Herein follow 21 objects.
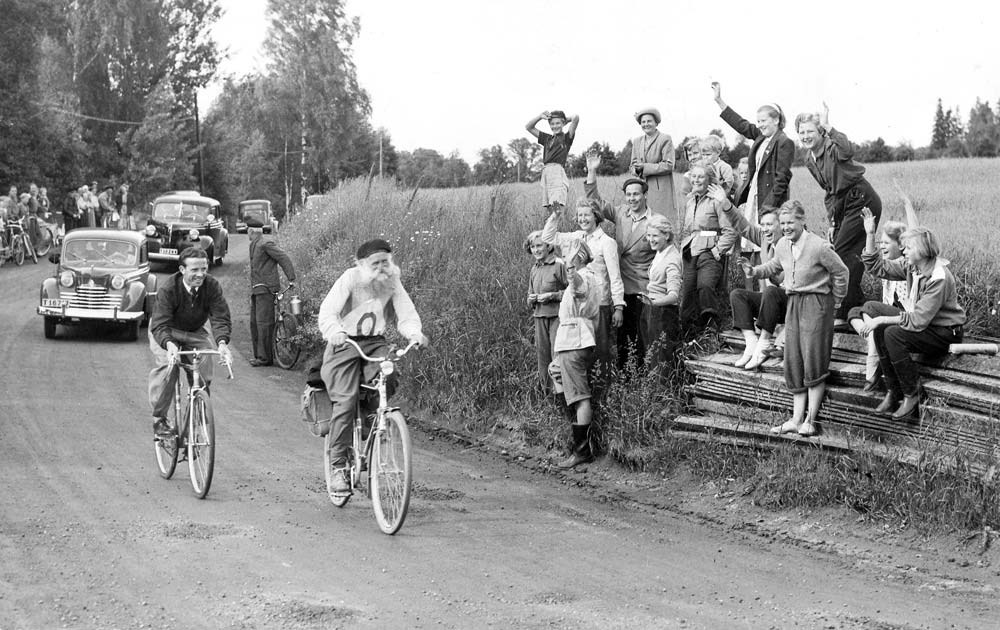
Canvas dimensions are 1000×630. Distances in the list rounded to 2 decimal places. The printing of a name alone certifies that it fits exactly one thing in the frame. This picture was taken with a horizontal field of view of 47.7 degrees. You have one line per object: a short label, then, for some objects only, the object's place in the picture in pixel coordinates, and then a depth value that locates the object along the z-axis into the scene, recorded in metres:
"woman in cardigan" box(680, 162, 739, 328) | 11.21
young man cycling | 9.95
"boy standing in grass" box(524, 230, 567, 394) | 11.19
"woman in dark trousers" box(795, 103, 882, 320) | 10.52
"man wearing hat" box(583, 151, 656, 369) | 11.59
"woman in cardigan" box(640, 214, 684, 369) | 10.92
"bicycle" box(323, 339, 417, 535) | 8.26
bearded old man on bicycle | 8.87
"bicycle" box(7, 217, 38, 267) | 32.94
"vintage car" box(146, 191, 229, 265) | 32.31
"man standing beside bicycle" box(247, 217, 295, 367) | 17.28
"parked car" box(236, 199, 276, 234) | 52.84
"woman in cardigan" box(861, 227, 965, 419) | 8.70
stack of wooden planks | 8.41
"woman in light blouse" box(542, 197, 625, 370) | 11.23
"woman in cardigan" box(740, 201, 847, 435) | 9.45
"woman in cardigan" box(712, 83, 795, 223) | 11.68
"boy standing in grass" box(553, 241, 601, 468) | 10.80
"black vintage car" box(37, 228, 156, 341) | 19.98
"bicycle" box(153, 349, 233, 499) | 9.45
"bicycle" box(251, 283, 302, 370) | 17.52
